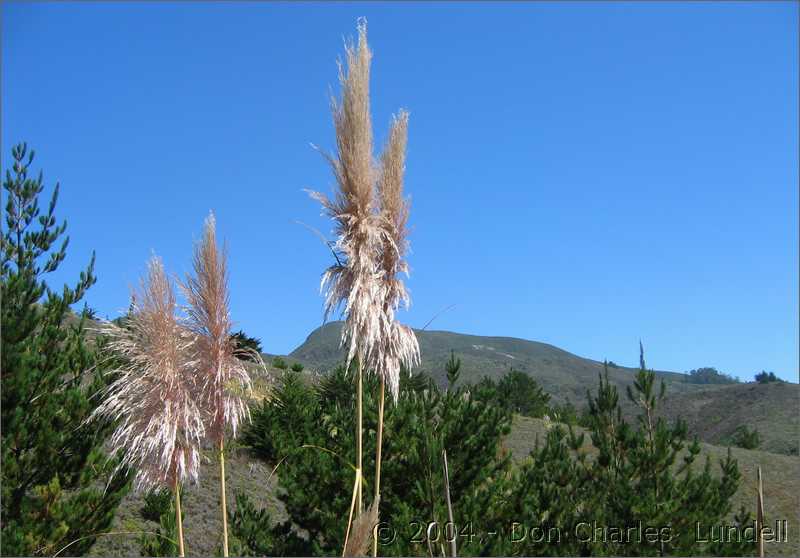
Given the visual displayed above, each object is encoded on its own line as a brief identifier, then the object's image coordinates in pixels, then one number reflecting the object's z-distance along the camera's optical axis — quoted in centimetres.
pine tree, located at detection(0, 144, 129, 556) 654
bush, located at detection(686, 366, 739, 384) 9325
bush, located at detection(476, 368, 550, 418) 2564
